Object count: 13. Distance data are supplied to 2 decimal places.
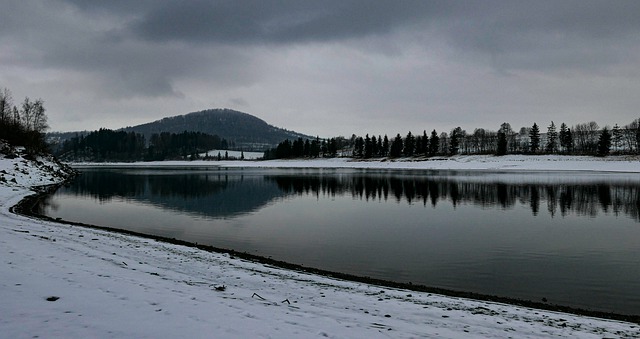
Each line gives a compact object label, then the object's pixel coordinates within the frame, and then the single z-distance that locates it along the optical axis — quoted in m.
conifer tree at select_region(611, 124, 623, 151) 127.33
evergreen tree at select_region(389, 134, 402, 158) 140.50
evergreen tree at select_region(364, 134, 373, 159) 152.75
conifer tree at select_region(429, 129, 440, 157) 134.75
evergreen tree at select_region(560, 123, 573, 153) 123.44
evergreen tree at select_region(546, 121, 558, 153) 133.55
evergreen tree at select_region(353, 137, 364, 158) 159.32
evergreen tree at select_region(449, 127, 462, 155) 128.38
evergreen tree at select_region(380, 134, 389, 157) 154.00
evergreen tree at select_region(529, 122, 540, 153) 125.44
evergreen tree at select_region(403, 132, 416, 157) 142.50
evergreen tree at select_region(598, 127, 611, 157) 100.47
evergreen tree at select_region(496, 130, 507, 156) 110.93
